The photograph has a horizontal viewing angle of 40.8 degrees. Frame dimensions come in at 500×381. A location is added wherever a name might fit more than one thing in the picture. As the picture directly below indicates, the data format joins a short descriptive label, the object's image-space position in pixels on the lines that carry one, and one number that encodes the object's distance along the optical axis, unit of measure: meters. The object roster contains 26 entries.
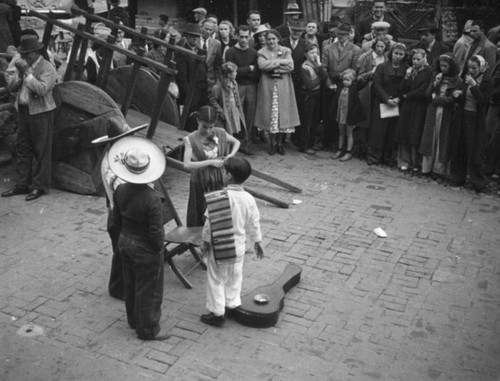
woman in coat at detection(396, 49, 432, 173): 10.20
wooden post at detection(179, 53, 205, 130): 9.36
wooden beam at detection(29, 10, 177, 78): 8.36
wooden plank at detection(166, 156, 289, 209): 8.89
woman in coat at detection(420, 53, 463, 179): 9.78
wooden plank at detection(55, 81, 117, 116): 8.83
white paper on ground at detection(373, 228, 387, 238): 8.22
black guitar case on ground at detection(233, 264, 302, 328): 6.00
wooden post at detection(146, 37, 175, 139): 8.53
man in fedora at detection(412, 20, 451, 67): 11.41
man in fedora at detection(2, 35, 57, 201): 8.62
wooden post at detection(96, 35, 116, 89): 9.30
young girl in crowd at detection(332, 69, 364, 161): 10.98
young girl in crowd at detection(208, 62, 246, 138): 10.47
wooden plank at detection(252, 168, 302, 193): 9.34
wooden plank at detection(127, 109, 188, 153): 9.07
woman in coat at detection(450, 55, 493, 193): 9.62
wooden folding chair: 6.44
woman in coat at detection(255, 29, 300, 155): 10.97
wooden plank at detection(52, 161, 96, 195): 9.19
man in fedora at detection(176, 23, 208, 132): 10.46
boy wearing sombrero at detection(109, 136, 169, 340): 5.43
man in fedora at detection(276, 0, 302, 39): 11.70
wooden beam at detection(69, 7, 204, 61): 8.95
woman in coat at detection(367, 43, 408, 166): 10.49
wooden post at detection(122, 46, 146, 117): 8.86
